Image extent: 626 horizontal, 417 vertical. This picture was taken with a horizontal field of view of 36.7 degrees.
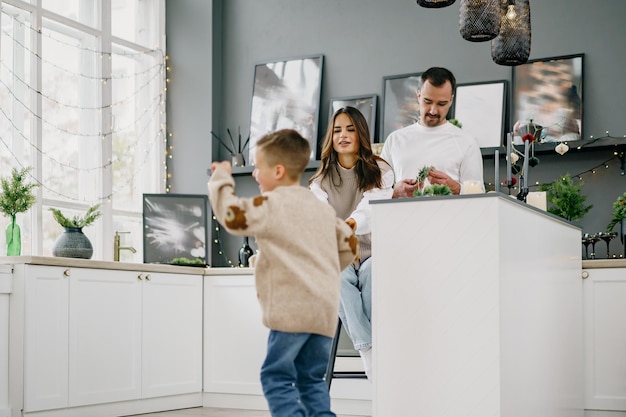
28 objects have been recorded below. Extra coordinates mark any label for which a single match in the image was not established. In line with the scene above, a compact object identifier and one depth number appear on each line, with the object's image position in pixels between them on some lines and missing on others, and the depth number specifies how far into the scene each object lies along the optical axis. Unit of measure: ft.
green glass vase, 16.40
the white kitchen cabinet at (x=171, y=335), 17.62
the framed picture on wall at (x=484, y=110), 18.42
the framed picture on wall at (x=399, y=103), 19.39
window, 18.22
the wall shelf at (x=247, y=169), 20.02
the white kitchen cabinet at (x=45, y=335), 14.93
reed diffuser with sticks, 20.99
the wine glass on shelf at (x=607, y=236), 16.88
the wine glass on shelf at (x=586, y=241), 16.97
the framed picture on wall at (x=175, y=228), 20.11
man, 13.12
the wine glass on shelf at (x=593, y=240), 16.88
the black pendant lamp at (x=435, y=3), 13.15
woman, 12.13
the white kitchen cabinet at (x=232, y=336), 18.42
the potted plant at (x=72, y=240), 17.01
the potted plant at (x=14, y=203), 16.42
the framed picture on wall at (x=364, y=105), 19.71
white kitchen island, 10.18
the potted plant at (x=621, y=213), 16.55
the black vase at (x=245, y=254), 19.97
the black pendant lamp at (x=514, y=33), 14.34
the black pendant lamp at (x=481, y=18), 13.10
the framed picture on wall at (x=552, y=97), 17.88
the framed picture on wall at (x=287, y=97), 20.43
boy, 9.09
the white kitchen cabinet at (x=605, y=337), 15.78
